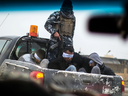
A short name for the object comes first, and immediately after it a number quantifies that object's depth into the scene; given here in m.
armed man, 9.93
